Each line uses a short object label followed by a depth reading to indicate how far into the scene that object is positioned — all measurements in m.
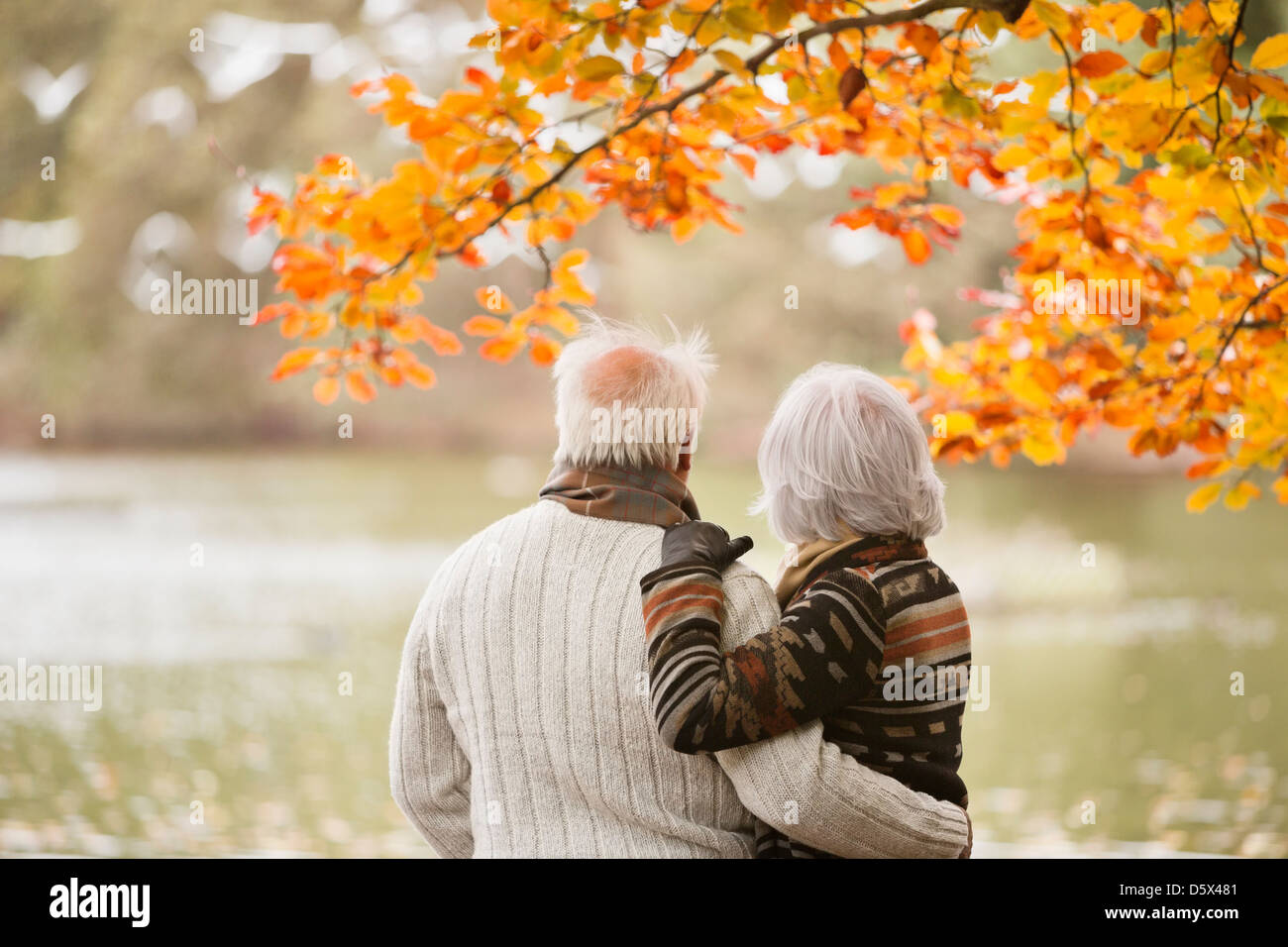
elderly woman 4.85
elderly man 4.92
